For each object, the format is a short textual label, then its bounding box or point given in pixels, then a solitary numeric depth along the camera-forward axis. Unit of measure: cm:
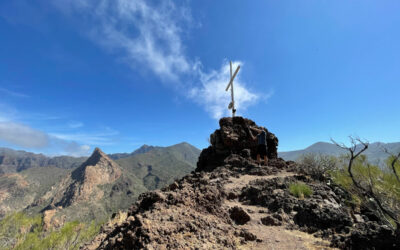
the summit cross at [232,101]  1554
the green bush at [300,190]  622
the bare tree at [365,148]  314
